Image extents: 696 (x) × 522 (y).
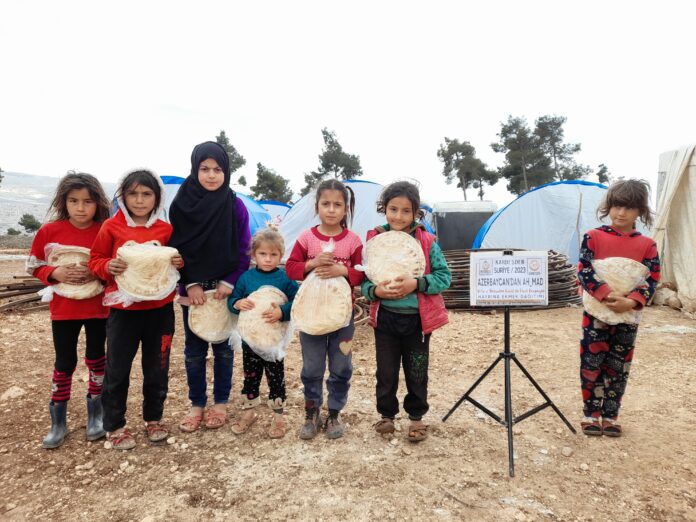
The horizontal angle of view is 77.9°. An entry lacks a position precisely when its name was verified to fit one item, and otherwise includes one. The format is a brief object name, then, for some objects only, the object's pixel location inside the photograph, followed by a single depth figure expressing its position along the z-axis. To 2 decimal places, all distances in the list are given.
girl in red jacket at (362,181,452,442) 2.54
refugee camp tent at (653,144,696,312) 6.79
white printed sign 2.62
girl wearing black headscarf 2.69
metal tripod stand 2.39
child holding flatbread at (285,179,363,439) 2.59
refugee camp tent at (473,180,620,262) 8.89
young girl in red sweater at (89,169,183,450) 2.53
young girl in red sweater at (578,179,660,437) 2.68
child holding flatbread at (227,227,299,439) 2.68
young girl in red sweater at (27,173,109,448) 2.59
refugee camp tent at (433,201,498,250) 14.58
